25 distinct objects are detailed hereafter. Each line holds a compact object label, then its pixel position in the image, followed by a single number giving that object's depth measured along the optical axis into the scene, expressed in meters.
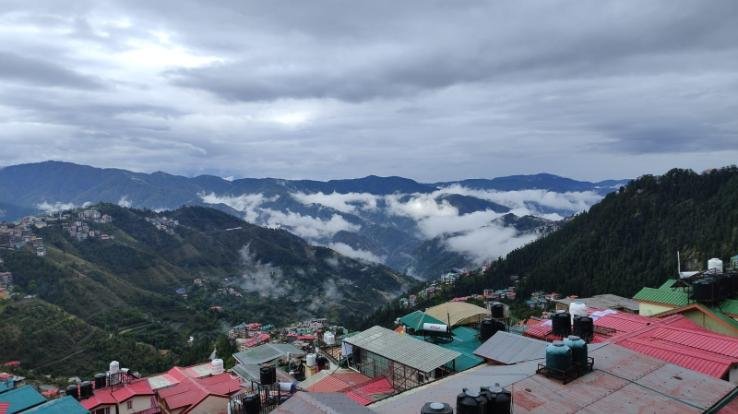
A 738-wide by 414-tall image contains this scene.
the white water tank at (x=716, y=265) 33.47
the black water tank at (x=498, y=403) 15.05
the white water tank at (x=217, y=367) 35.25
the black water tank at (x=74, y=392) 30.08
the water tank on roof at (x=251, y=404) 21.00
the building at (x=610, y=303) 53.34
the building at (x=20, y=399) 29.57
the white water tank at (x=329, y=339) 43.69
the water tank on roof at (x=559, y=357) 18.73
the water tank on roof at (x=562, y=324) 28.30
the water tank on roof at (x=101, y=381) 32.35
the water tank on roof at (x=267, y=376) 24.48
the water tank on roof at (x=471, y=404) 14.72
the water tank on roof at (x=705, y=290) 30.25
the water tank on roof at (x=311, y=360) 35.88
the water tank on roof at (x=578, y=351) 19.11
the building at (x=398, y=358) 25.84
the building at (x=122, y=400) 29.66
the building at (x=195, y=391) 30.11
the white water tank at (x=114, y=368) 32.81
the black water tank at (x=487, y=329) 32.16
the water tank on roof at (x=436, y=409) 14.04
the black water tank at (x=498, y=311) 35.50
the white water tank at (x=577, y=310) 30.22
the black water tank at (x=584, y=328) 27.31
